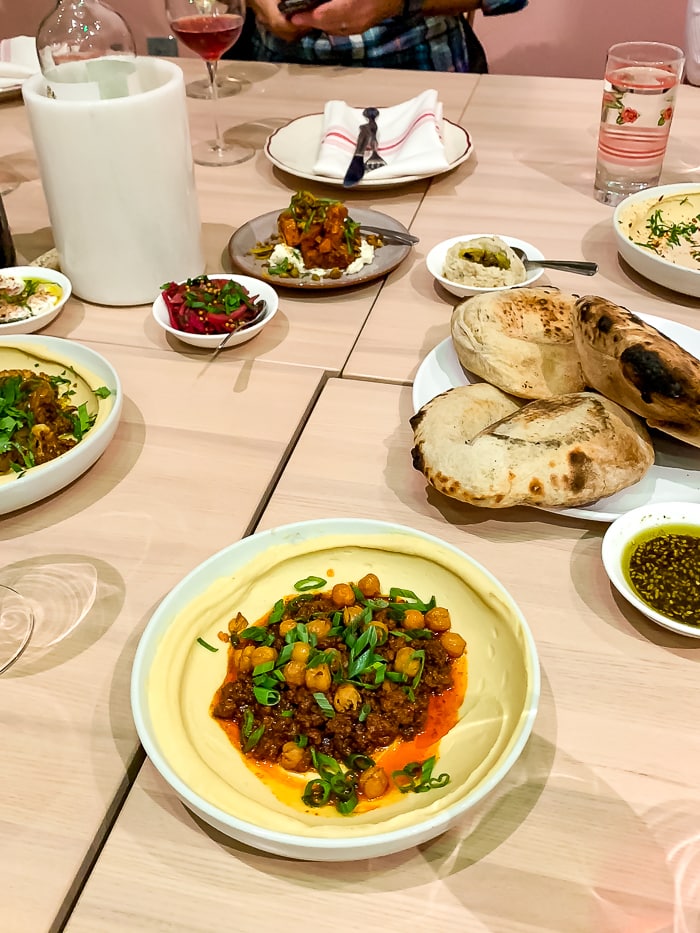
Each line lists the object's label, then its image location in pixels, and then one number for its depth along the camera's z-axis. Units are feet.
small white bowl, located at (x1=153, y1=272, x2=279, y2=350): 4.35
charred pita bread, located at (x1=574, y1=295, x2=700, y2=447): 3.17
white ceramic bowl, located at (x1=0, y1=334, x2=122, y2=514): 3.30
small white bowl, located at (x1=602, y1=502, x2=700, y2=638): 3.06
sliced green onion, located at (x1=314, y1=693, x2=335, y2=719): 2.50
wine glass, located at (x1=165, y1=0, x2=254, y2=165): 6.24
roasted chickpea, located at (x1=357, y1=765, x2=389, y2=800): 2.32
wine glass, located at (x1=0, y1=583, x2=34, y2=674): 2.90
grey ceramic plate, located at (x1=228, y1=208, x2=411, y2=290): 4.85
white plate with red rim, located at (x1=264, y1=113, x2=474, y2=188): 6.12
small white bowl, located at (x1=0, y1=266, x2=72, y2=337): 4.55
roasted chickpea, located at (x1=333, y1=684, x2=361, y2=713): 2.51
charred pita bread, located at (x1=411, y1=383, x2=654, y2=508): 3.16
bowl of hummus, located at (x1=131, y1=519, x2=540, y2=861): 2.23
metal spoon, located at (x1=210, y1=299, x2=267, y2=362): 4.38
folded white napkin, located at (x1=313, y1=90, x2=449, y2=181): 6.07
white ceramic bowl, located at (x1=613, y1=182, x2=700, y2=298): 4.67
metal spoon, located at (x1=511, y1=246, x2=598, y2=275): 4.97
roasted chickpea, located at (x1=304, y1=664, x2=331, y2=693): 2.53
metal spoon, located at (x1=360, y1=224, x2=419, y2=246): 5.25
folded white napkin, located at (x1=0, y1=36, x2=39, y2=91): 7.82
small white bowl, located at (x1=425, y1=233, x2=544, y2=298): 4.73
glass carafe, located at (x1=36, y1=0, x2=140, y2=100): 4.53
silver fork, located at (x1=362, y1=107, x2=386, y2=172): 6.24
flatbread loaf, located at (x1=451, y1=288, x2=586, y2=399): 3.77
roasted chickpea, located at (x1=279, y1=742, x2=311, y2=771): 2.41
